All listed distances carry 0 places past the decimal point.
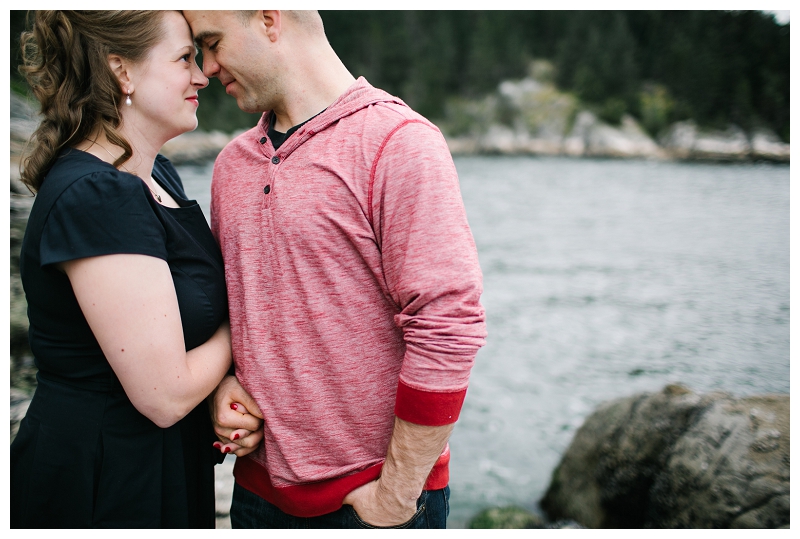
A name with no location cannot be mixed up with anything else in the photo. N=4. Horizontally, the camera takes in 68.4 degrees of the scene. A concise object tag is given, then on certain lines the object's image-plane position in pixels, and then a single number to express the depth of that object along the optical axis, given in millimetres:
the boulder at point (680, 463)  2604
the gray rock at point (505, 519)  3773
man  1290
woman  1271
